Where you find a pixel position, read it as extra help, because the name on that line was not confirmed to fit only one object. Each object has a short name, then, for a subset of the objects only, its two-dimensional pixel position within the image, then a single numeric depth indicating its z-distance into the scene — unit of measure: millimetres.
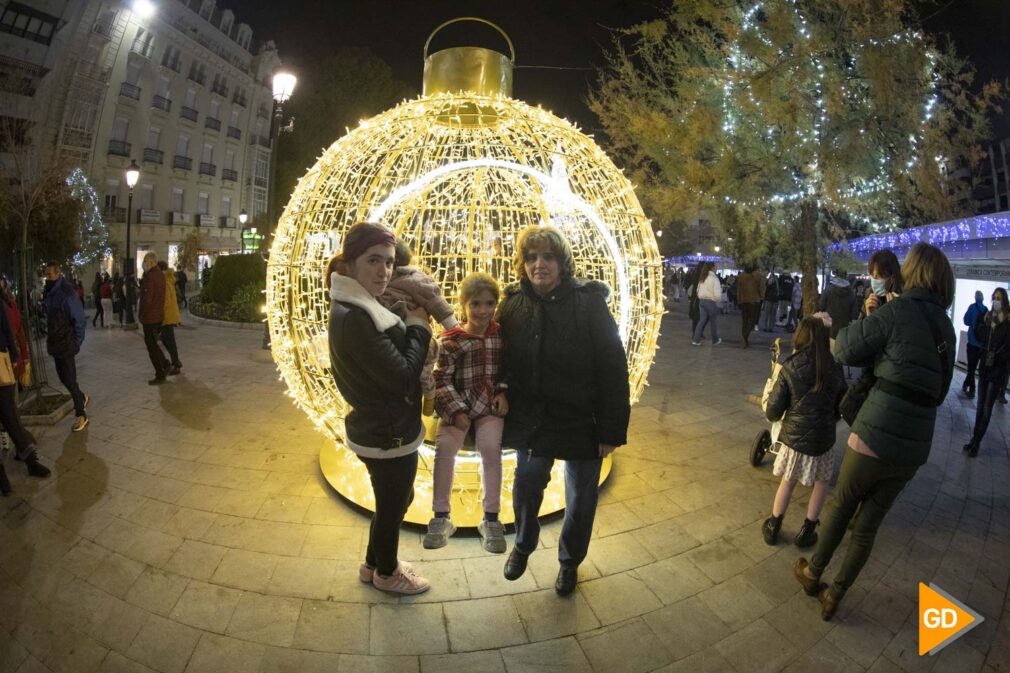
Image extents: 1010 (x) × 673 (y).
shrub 14398
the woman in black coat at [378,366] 2389
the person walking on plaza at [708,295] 11016
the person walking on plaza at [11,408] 4008
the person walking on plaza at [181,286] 17000
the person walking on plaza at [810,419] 3514
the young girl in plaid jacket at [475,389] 2879
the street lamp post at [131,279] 13045
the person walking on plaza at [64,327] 5121
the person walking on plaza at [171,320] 7461
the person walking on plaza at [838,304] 7332
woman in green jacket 2623
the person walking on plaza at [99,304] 13019
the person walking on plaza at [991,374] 5297
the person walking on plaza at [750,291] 11570
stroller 4844
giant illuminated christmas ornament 3871
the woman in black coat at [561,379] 2697
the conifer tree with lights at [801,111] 5840
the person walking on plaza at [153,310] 7154
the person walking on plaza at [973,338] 7285
